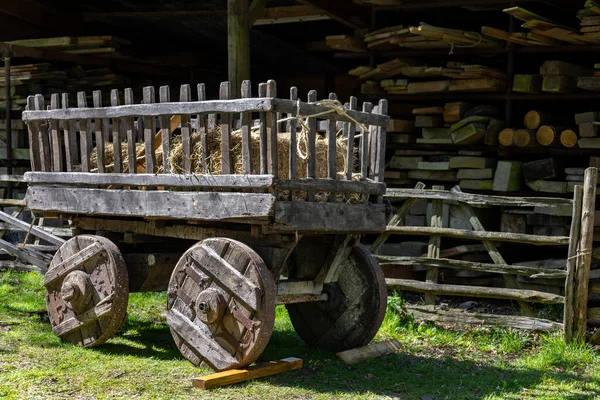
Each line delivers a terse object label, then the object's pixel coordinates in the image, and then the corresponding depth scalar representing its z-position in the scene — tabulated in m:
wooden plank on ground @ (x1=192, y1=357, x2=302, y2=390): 5.86
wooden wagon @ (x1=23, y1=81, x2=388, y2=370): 6.09
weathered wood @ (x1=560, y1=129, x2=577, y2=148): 9.50
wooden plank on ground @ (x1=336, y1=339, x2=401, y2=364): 6.95
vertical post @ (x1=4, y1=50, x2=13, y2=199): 12.10
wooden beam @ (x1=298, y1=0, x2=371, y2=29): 11.00
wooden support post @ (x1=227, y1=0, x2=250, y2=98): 9.61
